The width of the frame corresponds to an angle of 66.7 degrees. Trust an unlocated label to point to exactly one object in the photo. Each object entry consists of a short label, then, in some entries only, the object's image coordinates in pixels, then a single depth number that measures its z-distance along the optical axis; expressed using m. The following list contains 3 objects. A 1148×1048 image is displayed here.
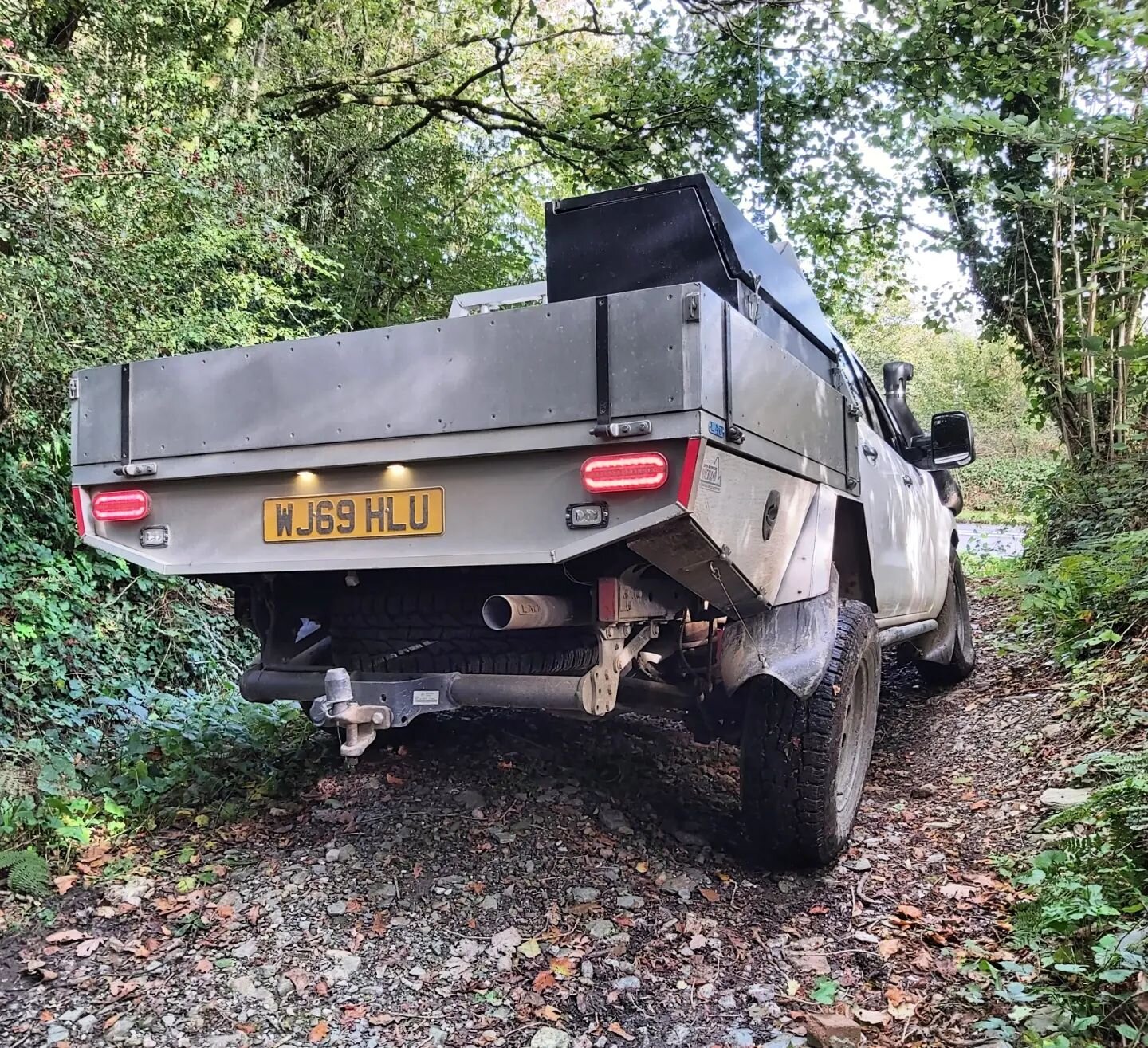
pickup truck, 2.39
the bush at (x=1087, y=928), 1.93
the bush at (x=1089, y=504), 6.67
